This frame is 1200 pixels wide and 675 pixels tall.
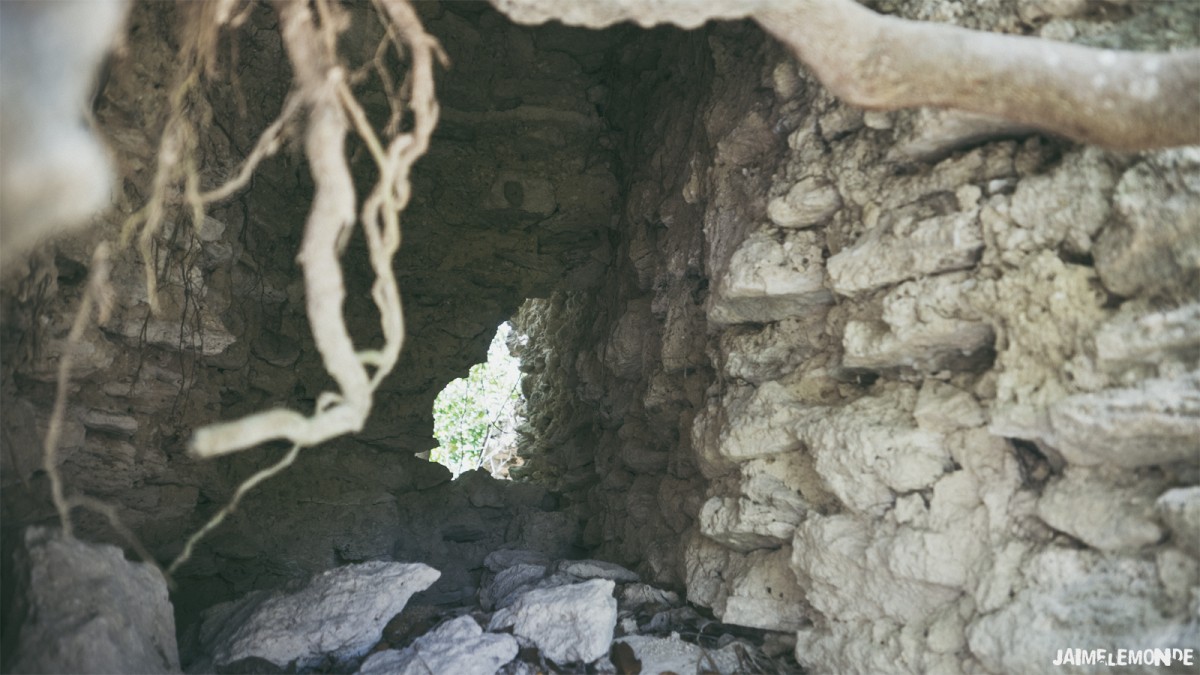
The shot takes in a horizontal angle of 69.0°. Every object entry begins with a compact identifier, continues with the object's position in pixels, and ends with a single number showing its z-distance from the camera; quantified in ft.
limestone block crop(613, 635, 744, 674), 9.61
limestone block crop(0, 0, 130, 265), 4.04
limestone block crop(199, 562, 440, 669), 9.70
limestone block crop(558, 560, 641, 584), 12.60
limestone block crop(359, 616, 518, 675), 9.28
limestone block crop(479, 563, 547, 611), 12.37
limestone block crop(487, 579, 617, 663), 9.84
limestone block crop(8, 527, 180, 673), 6.82
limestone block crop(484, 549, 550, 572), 14.80
